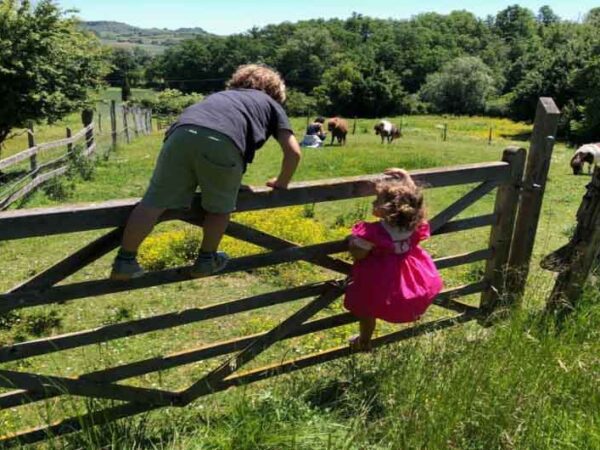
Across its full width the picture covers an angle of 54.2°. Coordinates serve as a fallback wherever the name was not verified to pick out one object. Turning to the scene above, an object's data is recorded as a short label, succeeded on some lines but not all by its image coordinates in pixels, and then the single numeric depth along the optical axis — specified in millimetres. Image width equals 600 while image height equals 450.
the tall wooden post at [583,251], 4910
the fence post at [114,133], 21322
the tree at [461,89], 75938
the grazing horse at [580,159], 12812
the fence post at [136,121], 29319
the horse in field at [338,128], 24609
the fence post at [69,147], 16056
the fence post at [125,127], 24872
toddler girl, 3820
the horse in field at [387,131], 26281
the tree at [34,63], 15109
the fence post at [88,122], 18984
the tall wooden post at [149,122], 36394
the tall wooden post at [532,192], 4820
